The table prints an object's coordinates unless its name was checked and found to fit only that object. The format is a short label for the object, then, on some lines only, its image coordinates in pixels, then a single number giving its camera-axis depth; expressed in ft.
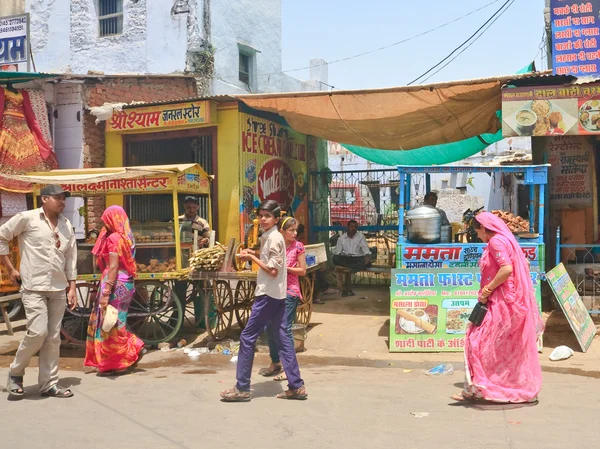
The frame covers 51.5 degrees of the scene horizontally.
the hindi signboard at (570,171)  29.89
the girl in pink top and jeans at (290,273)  20.47
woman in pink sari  16.26
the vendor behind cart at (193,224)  26.43
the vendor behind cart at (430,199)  31.71
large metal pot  23.82
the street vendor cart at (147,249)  24.27
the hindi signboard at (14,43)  40.93
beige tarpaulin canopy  26.11
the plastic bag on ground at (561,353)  21.52
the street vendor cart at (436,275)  22.83
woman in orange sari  20.66
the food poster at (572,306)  22.20
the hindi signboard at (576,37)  36.24
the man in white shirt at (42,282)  17.42
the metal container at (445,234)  25.24
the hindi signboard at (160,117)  31.42
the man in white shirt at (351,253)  36.81
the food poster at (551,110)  24.38
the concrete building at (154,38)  51.26
